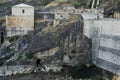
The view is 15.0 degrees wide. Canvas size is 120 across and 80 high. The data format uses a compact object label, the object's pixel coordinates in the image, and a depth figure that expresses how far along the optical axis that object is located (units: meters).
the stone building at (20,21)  67.06
